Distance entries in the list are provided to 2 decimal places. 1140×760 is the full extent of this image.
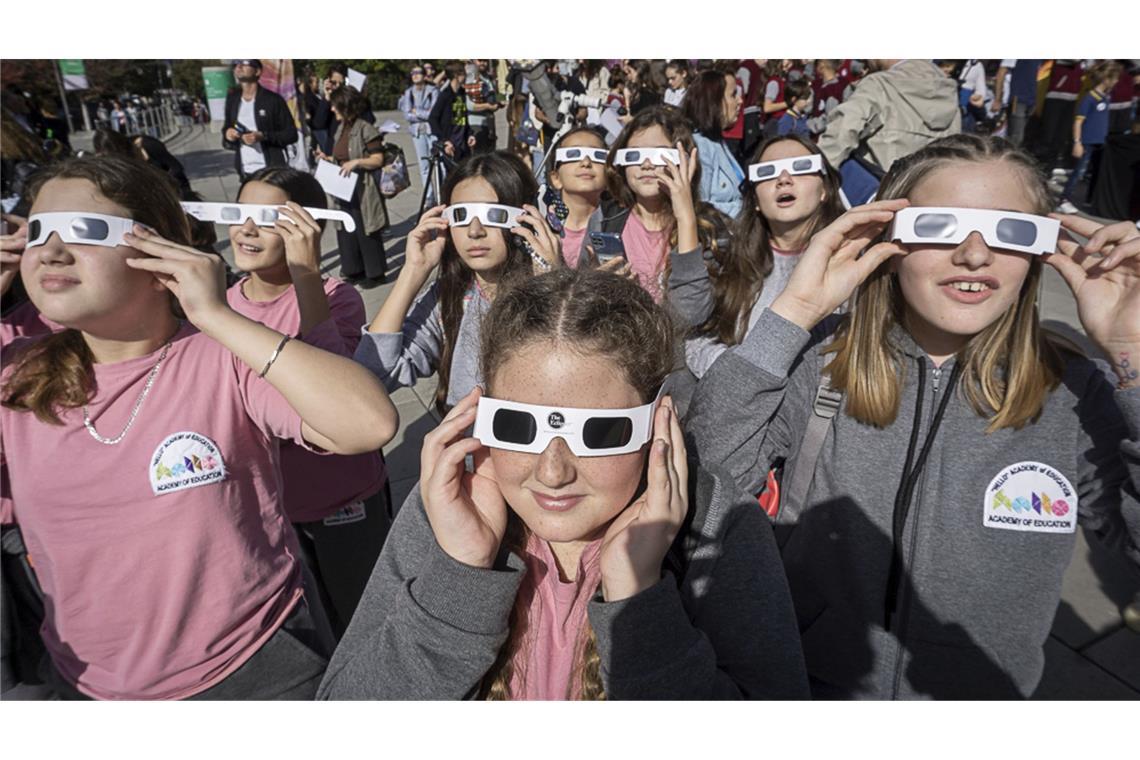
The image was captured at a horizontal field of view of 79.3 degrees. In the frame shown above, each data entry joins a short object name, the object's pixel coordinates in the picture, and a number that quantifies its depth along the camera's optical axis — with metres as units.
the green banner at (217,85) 19.64
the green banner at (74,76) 9.80
